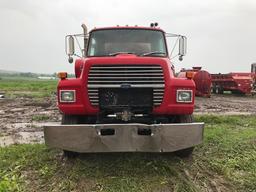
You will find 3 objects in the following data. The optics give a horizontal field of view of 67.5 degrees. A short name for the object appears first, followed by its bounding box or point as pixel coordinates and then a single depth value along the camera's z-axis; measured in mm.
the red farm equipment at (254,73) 14810
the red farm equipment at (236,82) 14199
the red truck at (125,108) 2900
